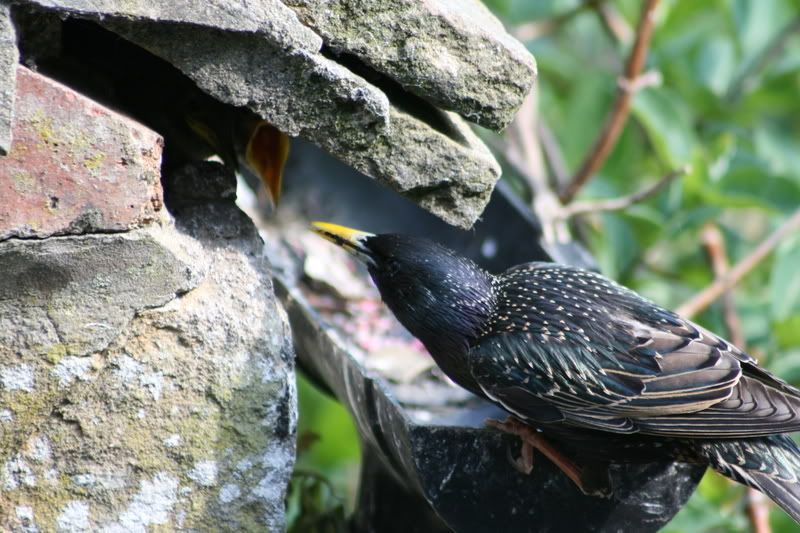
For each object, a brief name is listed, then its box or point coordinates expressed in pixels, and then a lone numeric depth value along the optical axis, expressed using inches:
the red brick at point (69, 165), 148.9
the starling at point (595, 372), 195.9
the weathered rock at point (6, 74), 139.3
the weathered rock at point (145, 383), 161.3
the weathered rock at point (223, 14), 145.5
